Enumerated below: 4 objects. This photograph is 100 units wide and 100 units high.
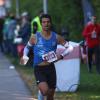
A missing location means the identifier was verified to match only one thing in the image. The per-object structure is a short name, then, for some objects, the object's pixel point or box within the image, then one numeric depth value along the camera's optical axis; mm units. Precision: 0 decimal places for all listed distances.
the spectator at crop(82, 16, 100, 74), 18859
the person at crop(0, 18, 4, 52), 30152
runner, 10492
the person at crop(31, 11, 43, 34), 18719
